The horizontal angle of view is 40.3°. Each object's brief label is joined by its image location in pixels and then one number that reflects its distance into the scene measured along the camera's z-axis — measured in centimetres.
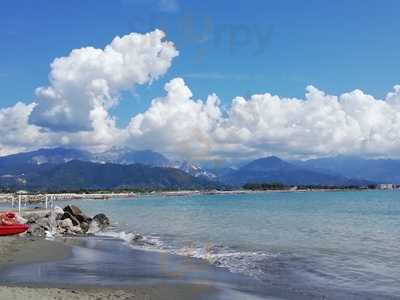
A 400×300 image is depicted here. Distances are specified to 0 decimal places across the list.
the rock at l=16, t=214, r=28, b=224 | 5248
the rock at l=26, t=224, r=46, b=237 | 4988
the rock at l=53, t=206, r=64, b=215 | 6555
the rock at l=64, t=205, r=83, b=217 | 6175
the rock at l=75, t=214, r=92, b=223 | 6184
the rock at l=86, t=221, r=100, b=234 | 5701
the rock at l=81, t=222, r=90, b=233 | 5774
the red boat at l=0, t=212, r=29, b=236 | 4422
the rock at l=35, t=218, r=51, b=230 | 5250
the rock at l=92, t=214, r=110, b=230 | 6258
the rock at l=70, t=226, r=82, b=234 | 5611
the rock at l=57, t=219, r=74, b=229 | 5662
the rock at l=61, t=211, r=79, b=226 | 5996
